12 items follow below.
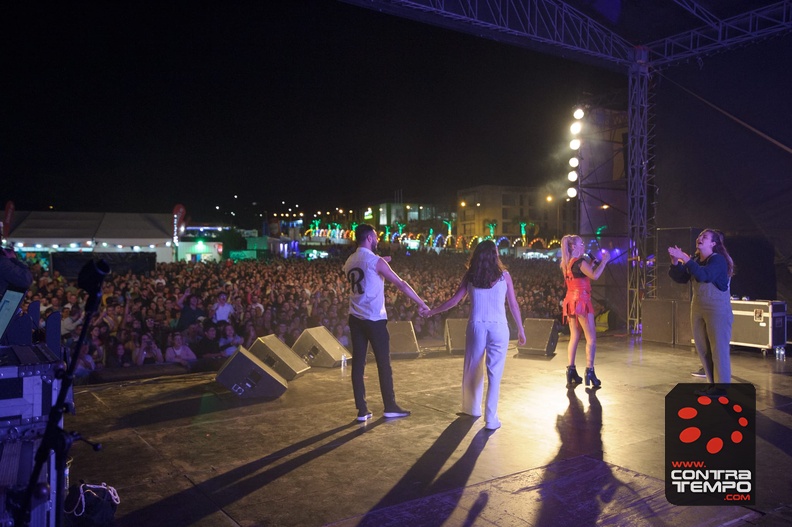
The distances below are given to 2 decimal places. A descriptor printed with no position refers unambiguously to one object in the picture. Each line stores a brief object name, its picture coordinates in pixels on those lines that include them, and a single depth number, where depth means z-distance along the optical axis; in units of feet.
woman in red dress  22.56
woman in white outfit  16.96
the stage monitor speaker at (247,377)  19.90
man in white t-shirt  17.72
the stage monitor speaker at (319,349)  26.08
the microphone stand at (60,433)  7.01
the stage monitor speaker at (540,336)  29.81
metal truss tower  34.30
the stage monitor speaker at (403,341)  28.89
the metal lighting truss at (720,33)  34.94
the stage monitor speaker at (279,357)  22.88
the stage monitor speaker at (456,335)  30.07
